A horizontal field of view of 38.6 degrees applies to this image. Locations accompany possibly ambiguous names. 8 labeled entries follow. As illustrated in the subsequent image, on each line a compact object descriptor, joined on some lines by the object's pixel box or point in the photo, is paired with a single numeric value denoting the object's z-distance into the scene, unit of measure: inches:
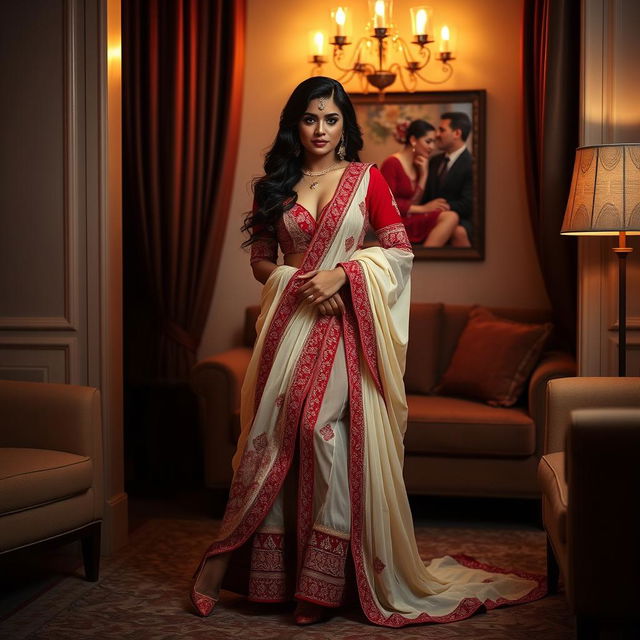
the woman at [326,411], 107.7
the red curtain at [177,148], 182.2
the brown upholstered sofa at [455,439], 150.3
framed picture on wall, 185.8
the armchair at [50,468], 109.9
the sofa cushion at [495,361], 160.1
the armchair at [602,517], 84.1
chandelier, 175.2
